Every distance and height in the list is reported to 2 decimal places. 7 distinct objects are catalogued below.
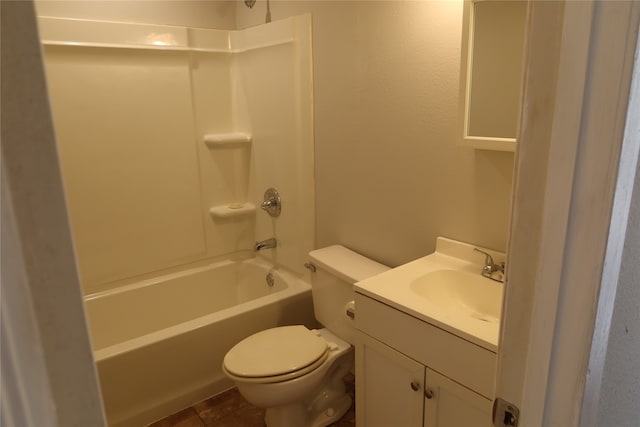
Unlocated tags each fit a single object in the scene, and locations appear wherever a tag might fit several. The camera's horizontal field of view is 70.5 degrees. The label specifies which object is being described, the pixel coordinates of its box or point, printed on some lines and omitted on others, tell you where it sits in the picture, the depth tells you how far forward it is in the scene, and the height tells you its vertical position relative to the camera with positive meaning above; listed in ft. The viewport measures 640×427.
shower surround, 7.11 -0.99
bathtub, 6.46 -3.44
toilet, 5.73 -3.12
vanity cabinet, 4.02 -2.52
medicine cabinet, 4.49 +0.41
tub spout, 8.75 -2.44
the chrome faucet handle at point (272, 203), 8.52 -1.63
